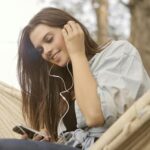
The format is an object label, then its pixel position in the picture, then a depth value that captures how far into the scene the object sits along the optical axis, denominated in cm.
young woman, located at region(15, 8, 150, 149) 164
